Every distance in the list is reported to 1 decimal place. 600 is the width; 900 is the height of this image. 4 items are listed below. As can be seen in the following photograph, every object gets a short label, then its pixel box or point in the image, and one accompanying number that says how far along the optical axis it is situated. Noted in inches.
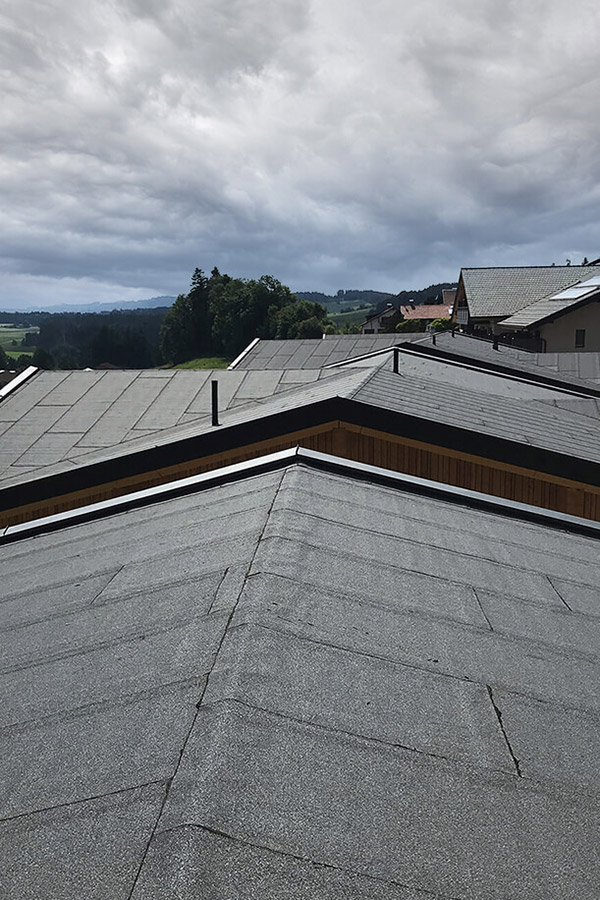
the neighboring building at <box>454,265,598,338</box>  2160.4
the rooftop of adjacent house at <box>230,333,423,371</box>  1113.4
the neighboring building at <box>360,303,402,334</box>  4087.1
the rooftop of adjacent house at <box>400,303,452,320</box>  3878.9
